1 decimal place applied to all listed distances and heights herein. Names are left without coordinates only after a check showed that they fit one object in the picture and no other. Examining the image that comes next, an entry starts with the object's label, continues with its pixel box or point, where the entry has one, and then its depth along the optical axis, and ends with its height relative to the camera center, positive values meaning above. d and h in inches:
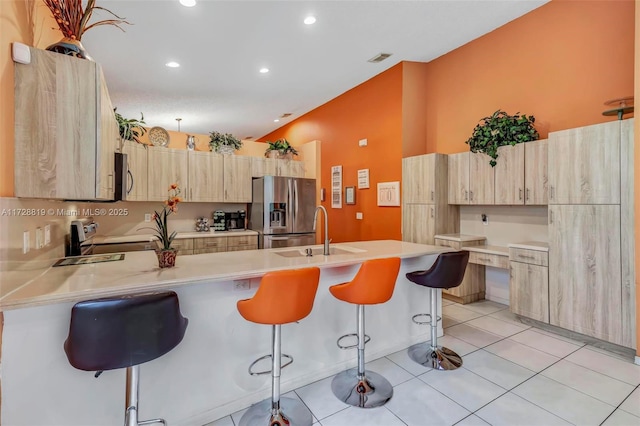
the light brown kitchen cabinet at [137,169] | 173.3 +24.6
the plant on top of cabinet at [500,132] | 141.0 +37.0
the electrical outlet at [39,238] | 78.3 -6.7
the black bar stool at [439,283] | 98.5 -24.0
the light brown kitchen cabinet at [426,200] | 170.2 +5.6
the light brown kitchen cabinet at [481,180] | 154.0 +15.6
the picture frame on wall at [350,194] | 226.5 +12.2
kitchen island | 59.3 -33.0
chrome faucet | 105.2 -13.0
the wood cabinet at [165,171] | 181.2 +24.6
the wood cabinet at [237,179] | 203.0 +21.8
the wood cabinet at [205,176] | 192.1 +22.5
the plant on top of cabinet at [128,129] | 161.3 +45.8
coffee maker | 212.1 -6.3
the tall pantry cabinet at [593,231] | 105.5 -8.3
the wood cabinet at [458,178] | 166.2 +18.0
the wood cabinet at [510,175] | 141.3 +16.5
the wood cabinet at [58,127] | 65.6 +19.1
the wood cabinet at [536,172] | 133.0 +16.5
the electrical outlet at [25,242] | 69.9 -6.8
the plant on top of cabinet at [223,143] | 202.5 +45.5
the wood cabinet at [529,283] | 127.2 -32.0
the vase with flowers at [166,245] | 79.0 -8.8
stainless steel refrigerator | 197.2 +0.1
